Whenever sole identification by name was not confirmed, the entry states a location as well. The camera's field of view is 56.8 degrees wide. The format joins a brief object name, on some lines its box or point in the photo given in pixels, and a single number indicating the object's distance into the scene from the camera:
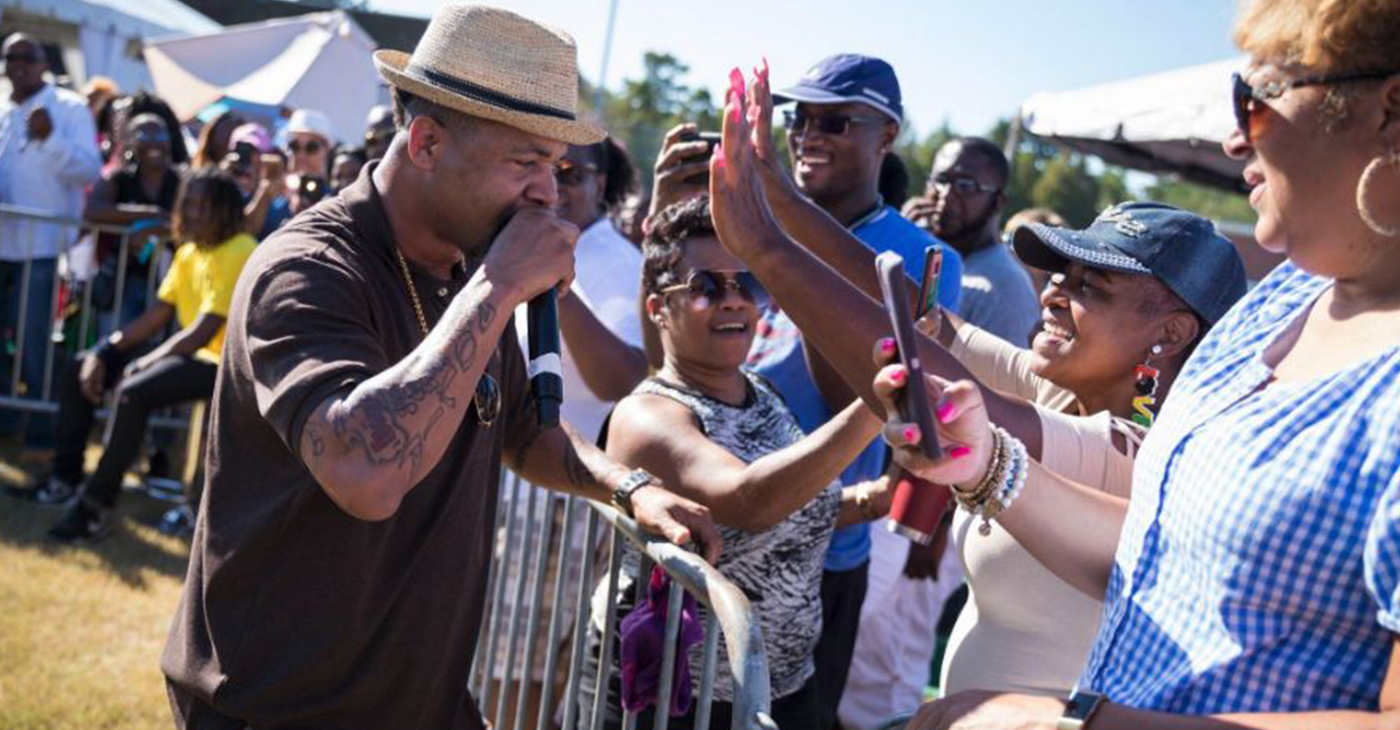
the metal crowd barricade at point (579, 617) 2.22
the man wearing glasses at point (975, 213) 5.83
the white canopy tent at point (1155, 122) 7.41
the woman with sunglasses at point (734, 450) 3.01
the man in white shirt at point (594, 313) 4.20
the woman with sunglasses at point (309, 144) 9.21
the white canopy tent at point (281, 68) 13.98
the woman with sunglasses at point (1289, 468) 1.59
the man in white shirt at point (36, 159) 9.06
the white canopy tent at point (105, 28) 18.72
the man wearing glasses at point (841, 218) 3.94
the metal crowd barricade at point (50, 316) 8.64
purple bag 2.83
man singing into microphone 2.15
